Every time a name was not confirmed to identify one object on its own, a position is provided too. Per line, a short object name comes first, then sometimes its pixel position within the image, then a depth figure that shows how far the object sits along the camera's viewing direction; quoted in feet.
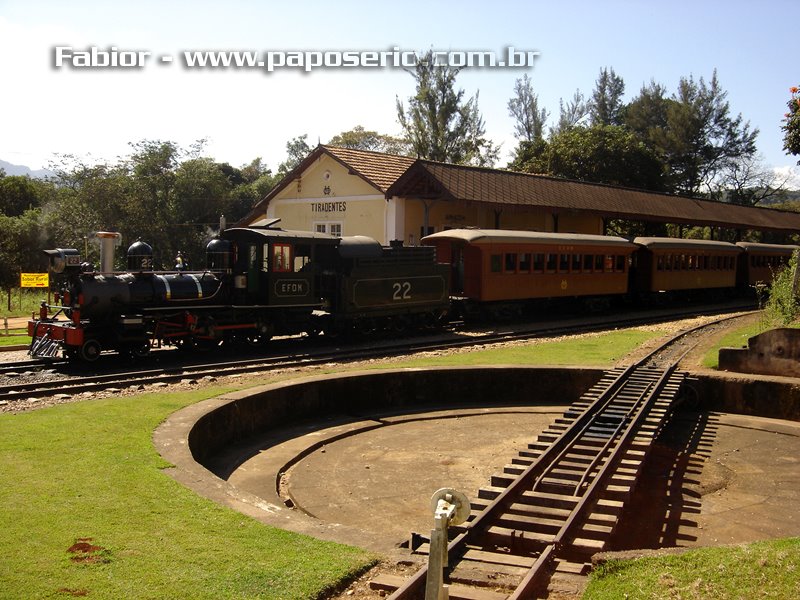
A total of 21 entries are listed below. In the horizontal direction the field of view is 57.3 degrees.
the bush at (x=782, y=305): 54.65
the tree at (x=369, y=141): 211.82
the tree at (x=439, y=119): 165.27
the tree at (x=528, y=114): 234.58
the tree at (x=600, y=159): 171.83
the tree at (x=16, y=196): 167.32
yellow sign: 64.32
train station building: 93.25
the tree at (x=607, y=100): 290.56
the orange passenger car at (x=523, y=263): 76.69
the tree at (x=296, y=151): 236.02
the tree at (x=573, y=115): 252.83
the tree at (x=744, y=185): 229.66
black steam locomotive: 50.75
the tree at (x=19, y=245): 111.86
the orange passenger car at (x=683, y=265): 97.50
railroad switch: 13.35
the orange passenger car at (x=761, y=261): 121.60
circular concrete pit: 26.55
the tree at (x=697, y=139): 231.50
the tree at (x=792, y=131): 64.54
